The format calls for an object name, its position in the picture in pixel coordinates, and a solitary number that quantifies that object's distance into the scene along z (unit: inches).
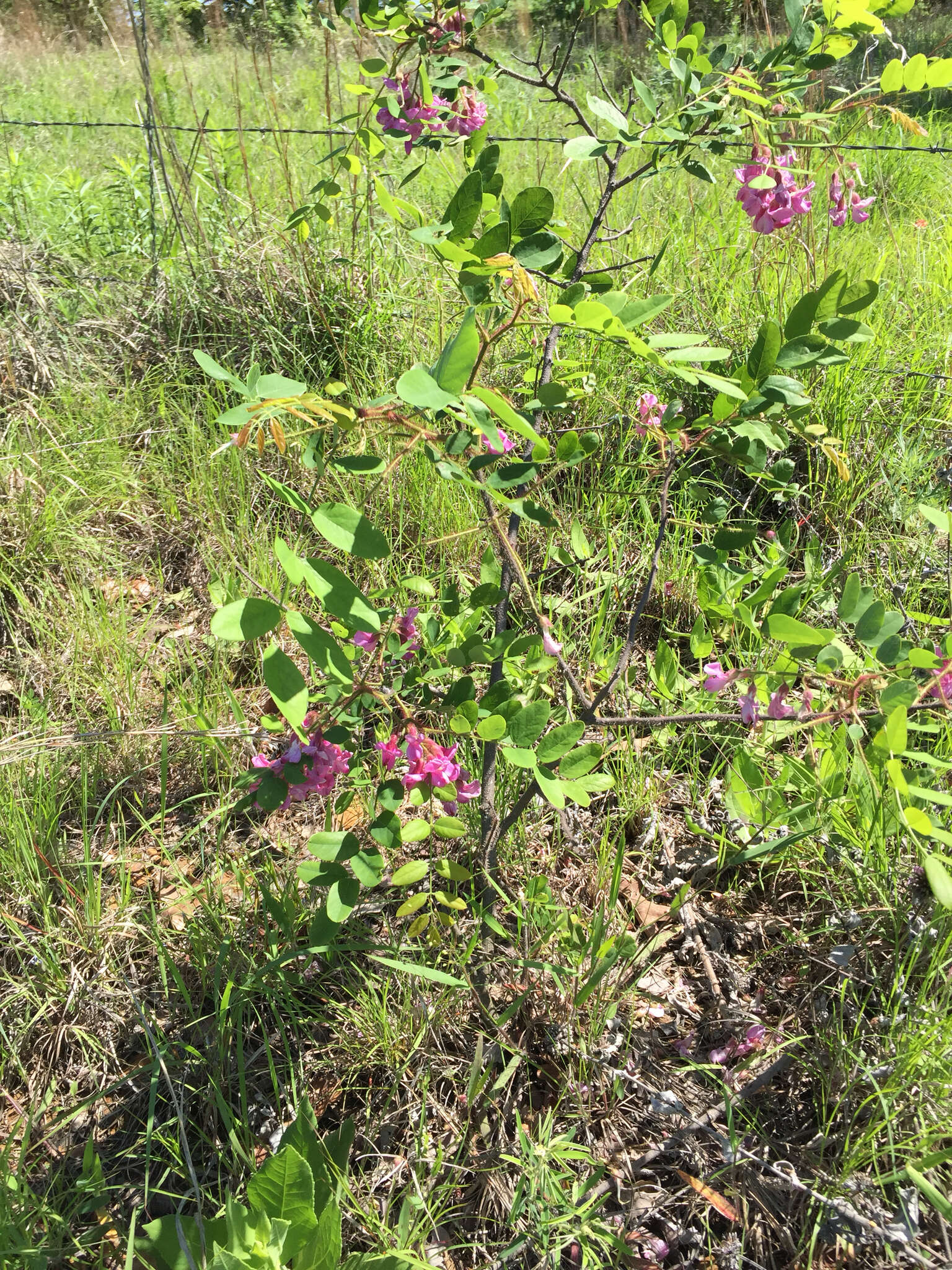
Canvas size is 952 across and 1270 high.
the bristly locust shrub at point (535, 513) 33.7
